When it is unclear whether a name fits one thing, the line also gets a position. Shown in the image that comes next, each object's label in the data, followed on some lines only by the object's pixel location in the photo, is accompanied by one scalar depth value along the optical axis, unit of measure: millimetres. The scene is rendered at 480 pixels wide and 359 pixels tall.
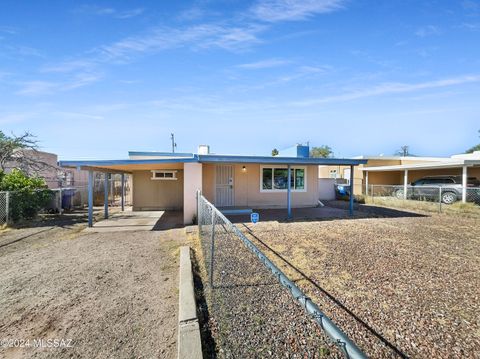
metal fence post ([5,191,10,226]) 8248
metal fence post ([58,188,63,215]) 10751
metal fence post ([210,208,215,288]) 3413
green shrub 8688
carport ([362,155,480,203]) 12813
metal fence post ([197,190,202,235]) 6100
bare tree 12617
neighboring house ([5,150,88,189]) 14016
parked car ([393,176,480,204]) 13797
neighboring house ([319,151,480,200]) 19484
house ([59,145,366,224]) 11367
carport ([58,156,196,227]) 7602
